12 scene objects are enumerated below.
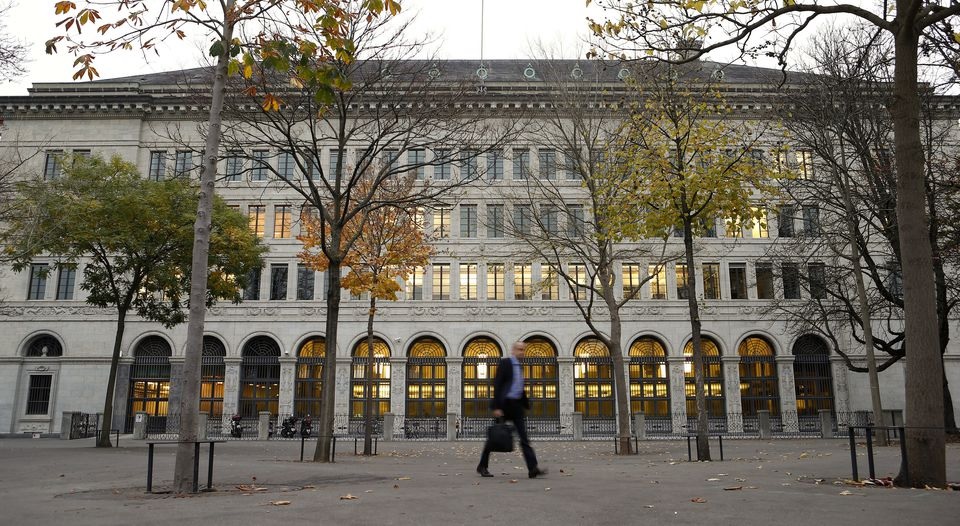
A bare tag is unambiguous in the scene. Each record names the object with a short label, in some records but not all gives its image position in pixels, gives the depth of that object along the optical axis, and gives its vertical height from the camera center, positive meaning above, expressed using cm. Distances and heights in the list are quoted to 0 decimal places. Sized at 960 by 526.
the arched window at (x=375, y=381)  3566 +14
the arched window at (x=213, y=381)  3559 +13
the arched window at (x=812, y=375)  3531 +47
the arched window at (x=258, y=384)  3556 -2
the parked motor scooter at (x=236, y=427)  3147 -193
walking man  990 -15
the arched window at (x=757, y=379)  3544 +27
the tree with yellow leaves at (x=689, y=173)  1614 +486
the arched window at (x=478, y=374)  3538 +50
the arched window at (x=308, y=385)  3550 -6
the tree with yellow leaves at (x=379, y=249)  2381 +474
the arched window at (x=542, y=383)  3525 +5
